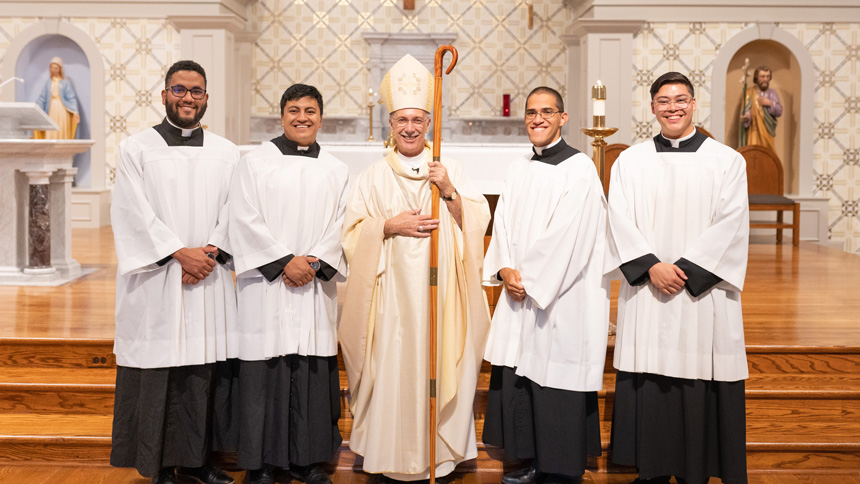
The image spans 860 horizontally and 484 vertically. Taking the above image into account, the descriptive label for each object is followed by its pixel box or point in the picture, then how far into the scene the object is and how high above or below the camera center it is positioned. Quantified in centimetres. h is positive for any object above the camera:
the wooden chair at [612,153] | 969 +94
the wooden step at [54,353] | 468 -67
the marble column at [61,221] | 688 +6
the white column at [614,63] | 1027 +207
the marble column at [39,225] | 660 +3
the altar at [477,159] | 553 +49
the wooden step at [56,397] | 447 -87
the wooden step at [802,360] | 460 -64
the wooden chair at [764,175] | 992 +74
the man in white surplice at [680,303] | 365 -28
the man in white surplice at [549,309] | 374 -32
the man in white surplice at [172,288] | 374 -25
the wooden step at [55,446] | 428 -108
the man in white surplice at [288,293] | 377 -27
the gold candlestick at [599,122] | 450 +61
